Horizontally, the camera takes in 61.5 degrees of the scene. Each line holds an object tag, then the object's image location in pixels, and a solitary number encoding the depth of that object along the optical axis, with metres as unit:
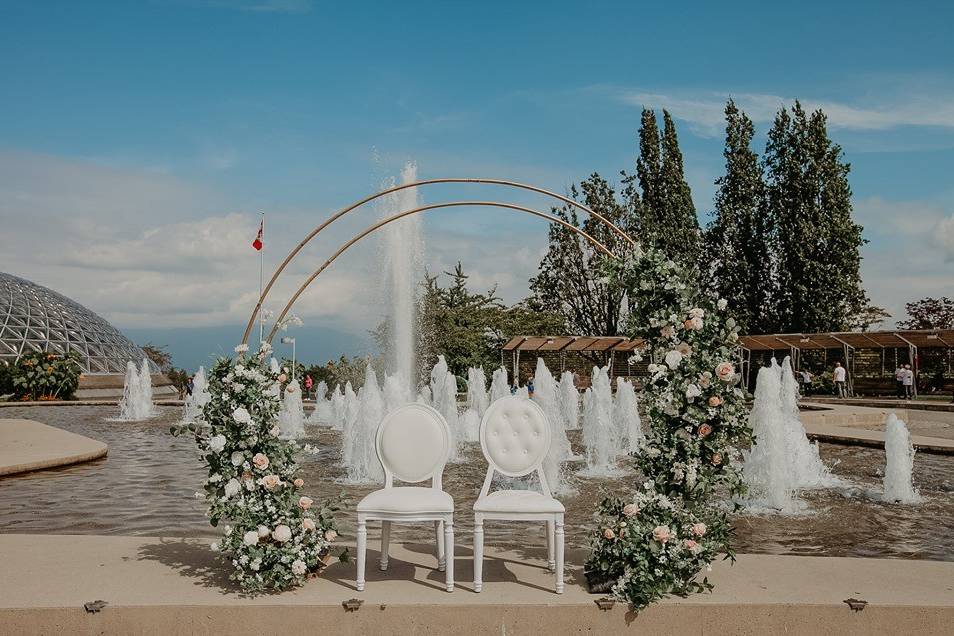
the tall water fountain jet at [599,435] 12.38
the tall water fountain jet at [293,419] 17.87
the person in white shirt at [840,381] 29.20
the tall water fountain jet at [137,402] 22.77
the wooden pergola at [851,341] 28.52
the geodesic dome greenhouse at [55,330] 41.28
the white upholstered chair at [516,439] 5.55
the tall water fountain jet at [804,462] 10.52
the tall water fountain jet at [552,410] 11.79
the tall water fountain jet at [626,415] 17.06
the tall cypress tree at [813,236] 34.28
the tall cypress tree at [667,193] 37.19
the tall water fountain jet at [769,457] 9.18
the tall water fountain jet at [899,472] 9.33
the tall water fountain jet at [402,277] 22.78
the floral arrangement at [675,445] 4.73
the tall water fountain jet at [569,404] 21.38
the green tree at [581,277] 41.34
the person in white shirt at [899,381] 27.90
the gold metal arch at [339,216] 6.20
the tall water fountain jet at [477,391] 20.95
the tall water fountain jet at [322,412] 22.31
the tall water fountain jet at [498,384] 18.64
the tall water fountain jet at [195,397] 23.45
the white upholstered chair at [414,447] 5.45
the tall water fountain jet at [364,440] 11.34
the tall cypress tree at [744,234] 36.78
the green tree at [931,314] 42.75
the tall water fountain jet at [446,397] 17.67
